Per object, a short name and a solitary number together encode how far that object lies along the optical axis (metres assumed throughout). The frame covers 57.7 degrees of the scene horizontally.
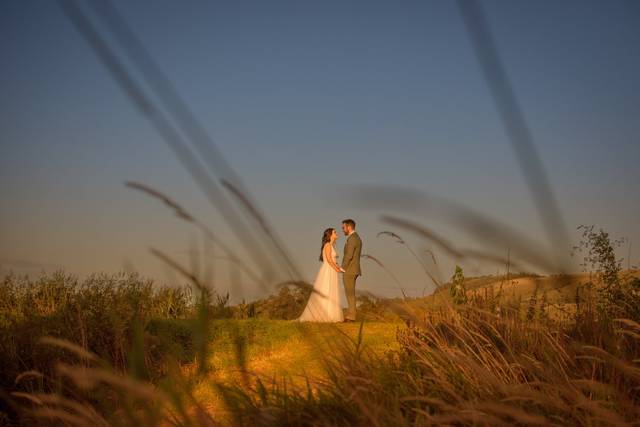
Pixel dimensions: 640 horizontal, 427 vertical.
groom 16.09
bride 16.84
